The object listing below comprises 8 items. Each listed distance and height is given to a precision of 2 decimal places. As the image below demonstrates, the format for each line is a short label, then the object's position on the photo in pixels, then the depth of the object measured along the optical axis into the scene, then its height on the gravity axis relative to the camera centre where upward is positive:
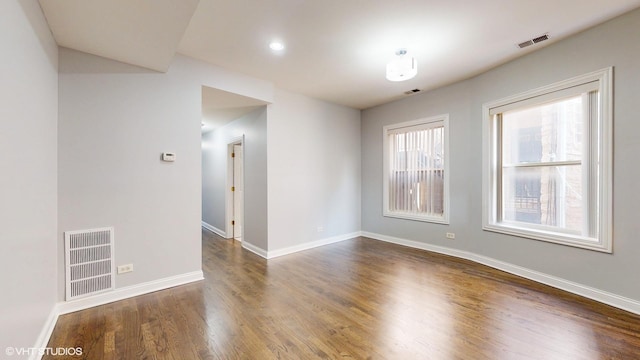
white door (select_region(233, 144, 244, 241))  5.57 -0.23
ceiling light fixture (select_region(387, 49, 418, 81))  2.82 +1.22
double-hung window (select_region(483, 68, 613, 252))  2.63 +0.19
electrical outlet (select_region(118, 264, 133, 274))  2.72 -0.94
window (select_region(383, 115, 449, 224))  4.38 +0.17
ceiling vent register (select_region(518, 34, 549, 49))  2.82 +1.53
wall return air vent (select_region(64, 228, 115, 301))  2.46 -0.81
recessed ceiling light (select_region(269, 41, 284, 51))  2.88 +1.50
